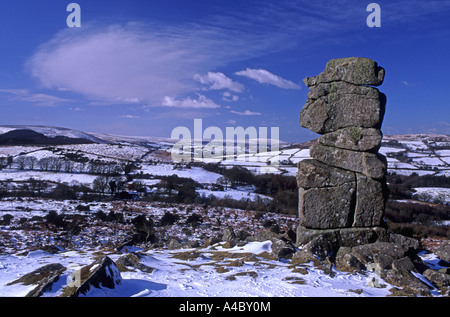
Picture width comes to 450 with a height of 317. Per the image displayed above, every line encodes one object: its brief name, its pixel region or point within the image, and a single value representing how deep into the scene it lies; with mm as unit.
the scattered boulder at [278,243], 12625
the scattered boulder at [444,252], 13531
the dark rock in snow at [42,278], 7512
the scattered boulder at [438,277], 10078
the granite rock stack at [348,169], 13148
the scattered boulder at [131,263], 10539
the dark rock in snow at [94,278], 7541
